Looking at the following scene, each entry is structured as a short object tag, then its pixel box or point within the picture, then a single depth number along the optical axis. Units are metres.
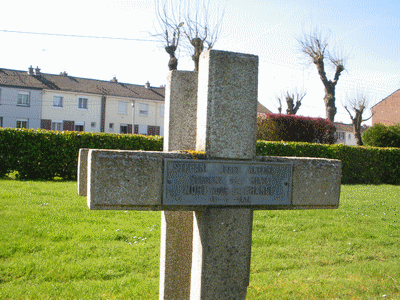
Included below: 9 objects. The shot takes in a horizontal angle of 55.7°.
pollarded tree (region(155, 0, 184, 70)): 20.08
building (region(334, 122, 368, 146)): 63.44
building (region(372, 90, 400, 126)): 42.96
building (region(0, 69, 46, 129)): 36.06
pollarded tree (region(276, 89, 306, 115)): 29.50
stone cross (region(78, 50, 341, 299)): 2.36
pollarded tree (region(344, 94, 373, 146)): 31.04
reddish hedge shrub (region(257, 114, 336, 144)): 19.09
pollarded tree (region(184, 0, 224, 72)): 19.86
